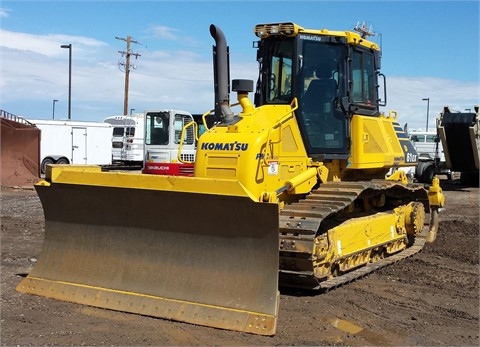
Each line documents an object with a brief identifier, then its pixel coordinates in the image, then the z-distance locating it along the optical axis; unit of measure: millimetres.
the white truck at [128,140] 30719
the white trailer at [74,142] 27578
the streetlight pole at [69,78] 37875
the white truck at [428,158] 23938
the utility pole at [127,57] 42003
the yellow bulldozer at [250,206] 6023
